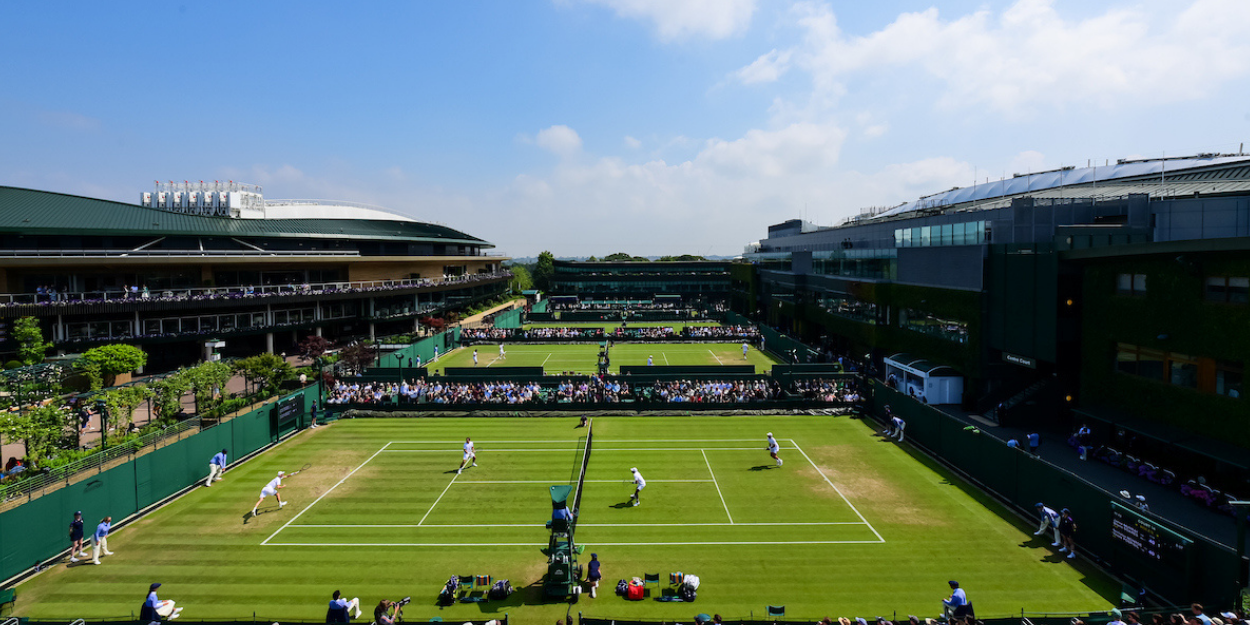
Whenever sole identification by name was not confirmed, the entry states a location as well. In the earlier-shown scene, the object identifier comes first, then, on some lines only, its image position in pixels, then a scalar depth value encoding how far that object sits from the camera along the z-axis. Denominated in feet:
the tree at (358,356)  143.02
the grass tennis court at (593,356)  171.94
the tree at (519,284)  547.65
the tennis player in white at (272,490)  67.87
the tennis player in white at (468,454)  84.12
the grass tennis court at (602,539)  49.80
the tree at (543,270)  532.32
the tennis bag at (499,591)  49.65
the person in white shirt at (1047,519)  57.93
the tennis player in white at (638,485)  70.13
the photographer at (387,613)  40.96
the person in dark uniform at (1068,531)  55.77
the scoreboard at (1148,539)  46.22
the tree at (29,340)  123.54
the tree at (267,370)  119.75
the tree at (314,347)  152.05
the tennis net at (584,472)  69.41
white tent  115.14
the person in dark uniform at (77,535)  56.54
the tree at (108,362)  110.01
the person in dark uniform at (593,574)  50.01
